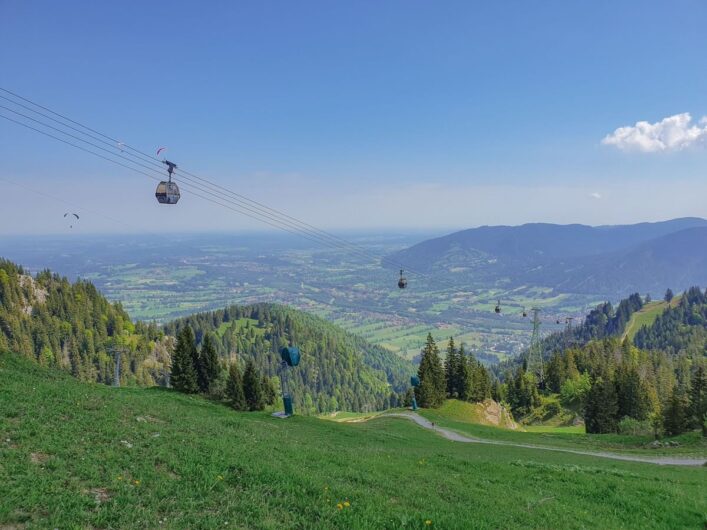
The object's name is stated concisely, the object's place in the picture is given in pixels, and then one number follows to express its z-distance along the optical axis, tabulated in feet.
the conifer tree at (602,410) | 246.47
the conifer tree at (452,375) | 298.15
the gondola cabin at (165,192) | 90.84
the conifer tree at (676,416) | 194.50
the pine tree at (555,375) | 386.52
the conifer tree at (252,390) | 195.64
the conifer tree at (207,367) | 224.94
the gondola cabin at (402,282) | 170.40
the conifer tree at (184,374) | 211.61
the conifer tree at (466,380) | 294.07
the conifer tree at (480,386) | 298.15
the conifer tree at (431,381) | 269.44
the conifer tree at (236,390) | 190.46
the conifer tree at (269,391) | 260.50
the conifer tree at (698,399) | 195.11
